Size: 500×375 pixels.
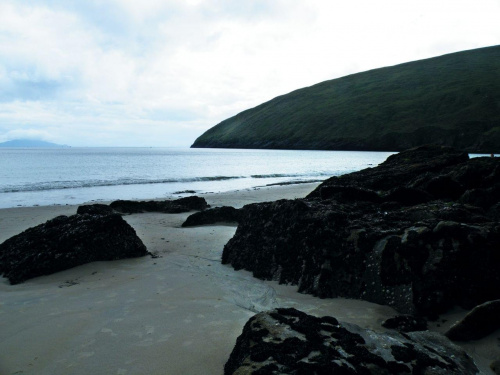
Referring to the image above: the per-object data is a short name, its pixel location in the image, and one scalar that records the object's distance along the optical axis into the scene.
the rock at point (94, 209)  10.06
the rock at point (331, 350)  2.71
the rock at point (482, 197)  6.24
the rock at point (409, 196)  6.39
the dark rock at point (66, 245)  6.38
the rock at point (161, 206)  14.02
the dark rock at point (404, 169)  8.09
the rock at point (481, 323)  3.55
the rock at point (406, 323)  3.78
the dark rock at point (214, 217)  11.05
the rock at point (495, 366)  3.09
